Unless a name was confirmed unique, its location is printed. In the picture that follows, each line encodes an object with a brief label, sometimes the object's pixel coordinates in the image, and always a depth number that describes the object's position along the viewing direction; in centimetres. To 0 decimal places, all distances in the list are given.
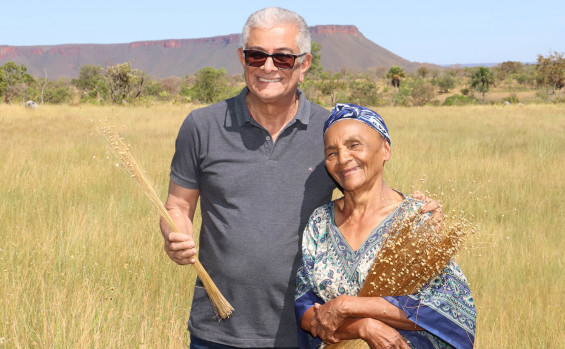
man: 219
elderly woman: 170
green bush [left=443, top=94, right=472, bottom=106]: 3757
